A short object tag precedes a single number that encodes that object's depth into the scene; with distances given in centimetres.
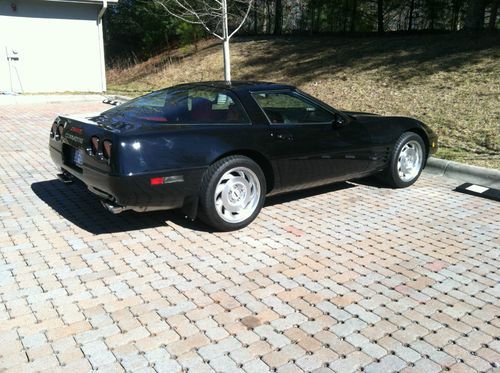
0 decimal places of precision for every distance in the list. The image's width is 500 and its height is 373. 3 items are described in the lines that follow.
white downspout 1823
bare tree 1266
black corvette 414
